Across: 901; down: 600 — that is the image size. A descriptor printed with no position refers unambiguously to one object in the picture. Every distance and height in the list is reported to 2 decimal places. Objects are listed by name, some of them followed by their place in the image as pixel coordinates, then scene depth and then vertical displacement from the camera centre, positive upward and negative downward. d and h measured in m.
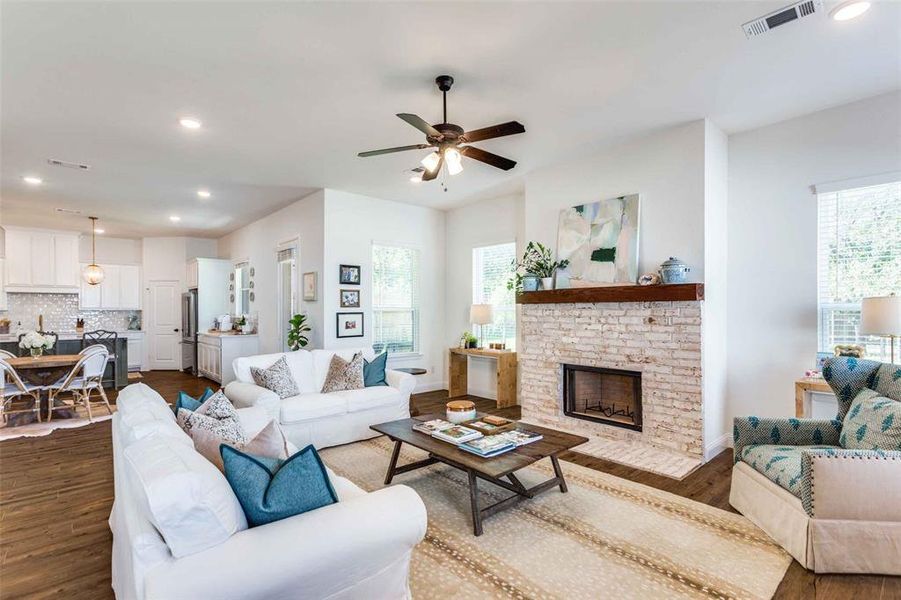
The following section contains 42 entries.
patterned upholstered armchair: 2.22 -0.98
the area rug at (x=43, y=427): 4.68 -1.41
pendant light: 8.34 +0.52
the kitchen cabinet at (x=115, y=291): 9.11 +0.21
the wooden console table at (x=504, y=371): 5.90 -0.98
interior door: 9.64 -0.53
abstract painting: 4.28 +0.59
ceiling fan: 2.96 +1.12
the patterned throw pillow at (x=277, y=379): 4.23 -0.77
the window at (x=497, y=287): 6.25 +0.18
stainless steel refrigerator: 8.95 -0.64
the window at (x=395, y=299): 6.54 +0.00
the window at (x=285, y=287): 6.79 +0.20
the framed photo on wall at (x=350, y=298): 6.04 +0.01
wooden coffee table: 2.60 -0.98
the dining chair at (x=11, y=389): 4.86 -1.07
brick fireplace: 3.91 -0.68
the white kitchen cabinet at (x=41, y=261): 8.05 +0.76
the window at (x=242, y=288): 8.50 +0.23
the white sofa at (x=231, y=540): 1.33 -0.79
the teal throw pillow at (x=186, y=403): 2.62 -0.62
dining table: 5.07 -0.79
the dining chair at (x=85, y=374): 5.15 -0.87
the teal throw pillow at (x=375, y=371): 4.72 -0.77
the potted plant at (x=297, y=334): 5.98 -0.46
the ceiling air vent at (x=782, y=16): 2.40 +1.57
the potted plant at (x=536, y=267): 4.93 +0.35
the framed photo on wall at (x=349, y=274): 5.99 +0.35
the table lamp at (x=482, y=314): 6.07 -0.21
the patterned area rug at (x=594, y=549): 2.14 -1.39
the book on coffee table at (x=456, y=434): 2.95 -0.93
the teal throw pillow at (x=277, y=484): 1.54 -0.67
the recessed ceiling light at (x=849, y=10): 2.39 +1.58
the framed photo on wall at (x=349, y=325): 6.00 -0.35
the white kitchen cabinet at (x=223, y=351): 7.33 -0.87
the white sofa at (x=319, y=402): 4.00 -0.98
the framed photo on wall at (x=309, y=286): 6.06 +0.19
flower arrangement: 5.39 -0.51
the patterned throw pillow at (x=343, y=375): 4.59 -0.80
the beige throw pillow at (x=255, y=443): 1.95 -0.65
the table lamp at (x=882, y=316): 3.02 -0.13
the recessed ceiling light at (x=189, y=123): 3.72 +1.52
